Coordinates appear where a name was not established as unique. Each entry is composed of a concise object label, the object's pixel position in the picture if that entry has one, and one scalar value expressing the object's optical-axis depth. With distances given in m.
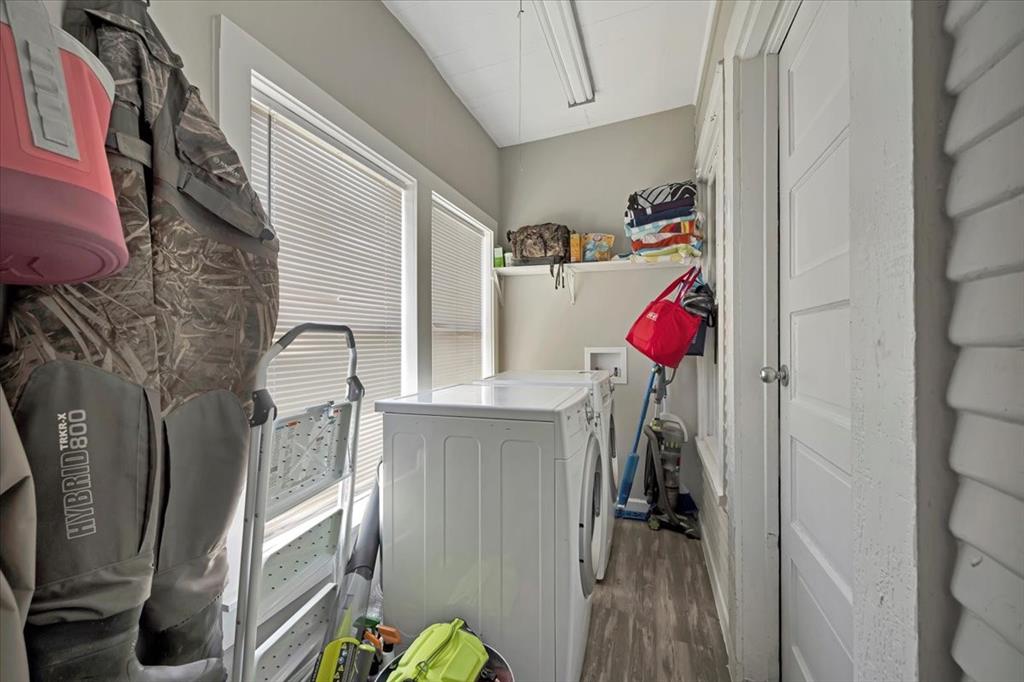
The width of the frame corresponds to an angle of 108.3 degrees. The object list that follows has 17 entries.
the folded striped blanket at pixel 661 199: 2.42
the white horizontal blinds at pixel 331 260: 1.39
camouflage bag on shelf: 2.87
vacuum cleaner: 2.53
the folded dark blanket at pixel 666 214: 2.41
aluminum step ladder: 0.88
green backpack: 1.05
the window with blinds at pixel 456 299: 2.44
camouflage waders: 0.61
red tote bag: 2.14
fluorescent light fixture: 1.81
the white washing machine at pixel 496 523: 1.22
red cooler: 0.45
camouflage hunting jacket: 0.66
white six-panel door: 0.90
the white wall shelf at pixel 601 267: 2.76
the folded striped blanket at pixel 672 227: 2.40
